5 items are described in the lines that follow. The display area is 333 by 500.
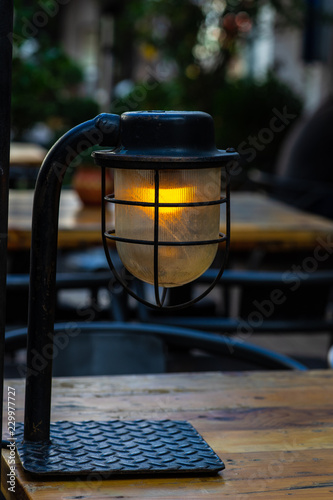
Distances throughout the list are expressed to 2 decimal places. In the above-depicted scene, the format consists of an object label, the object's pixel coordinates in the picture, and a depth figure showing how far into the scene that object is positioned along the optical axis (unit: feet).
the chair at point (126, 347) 8.77
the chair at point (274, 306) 12.14
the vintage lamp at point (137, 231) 4.84
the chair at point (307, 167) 24.74
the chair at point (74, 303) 11.88
